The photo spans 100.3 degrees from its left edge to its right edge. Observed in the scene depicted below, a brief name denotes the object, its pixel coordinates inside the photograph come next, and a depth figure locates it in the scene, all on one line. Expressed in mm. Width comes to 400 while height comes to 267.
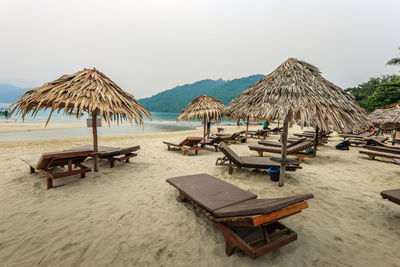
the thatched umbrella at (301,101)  3332
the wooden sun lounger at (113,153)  5286
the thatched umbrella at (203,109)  8219
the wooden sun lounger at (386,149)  6893
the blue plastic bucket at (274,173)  4429
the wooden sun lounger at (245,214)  1780
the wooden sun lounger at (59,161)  3779
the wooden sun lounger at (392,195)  2635
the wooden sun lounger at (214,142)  8277
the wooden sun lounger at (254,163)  4592
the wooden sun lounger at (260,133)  13812
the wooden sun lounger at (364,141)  8747
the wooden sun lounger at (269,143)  7630
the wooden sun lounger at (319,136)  10388
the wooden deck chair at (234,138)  9525
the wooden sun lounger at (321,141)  9375
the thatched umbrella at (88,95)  4145
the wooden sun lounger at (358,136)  11512
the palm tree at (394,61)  18200
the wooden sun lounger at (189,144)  7582
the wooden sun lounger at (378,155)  6127
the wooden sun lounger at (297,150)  5801
